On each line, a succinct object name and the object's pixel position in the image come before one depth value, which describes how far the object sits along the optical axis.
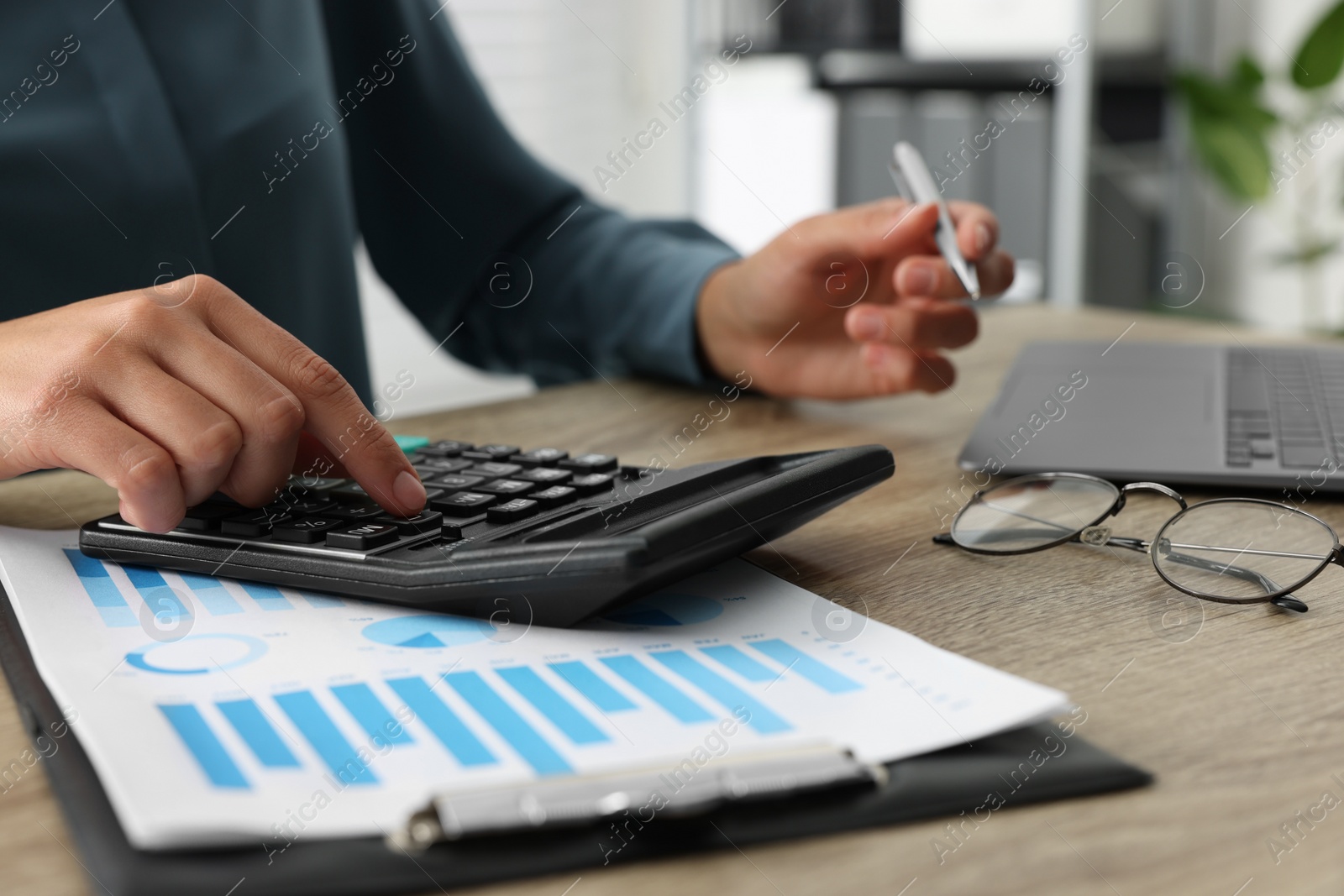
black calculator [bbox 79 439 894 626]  0.39
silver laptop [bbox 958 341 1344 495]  0.61
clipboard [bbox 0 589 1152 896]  0.26
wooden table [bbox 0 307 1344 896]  0.27
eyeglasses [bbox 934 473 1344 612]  0.46
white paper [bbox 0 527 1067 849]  0.29
